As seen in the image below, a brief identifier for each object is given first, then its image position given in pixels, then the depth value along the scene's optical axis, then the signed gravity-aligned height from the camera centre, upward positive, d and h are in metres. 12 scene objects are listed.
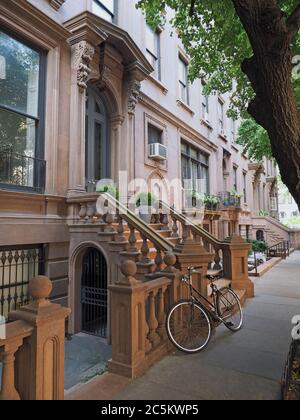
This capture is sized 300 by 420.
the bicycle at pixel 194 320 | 4.36 -1.36
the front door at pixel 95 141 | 8.55 +2.78
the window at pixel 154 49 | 11.43 +7.22
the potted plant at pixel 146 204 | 8.41 +0.83
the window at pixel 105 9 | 8.77 +6.79
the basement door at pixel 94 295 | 6.71 -1.40
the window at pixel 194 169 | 14.06 +3.23
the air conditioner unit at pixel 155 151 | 10.70 +2.95
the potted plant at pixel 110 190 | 7.52 +1.09
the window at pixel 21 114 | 6.21 +2.61
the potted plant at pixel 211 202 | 14.42 +1.50
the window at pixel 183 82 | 13.91 +7.15
